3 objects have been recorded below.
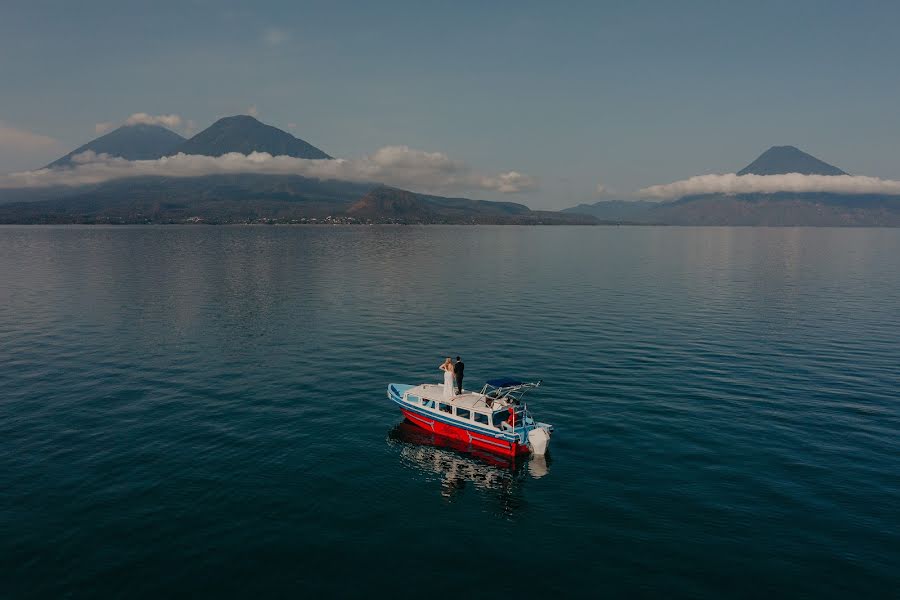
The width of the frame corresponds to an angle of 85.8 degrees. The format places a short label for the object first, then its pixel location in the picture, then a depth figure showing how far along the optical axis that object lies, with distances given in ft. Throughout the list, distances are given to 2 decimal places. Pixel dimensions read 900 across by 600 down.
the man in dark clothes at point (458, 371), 132.67
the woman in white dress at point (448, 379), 131.34
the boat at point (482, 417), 115.44
